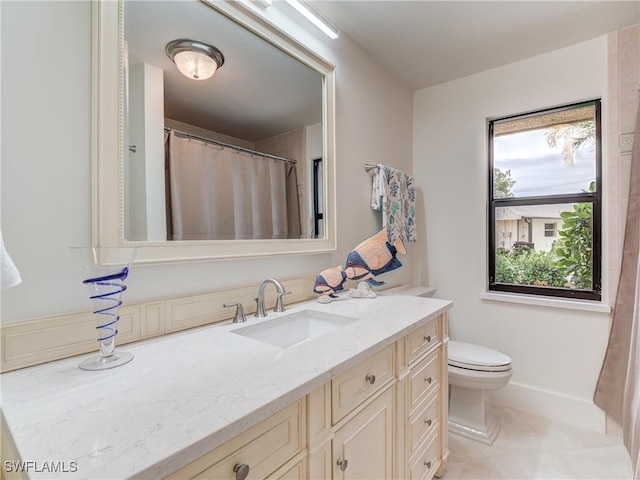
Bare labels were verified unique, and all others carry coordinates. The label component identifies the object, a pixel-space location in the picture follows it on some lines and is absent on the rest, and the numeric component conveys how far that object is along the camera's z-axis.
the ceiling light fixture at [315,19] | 1.47
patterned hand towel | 2.07
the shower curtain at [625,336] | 1.70
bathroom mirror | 0.96
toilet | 1.78
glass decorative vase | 0.83
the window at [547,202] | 2.01
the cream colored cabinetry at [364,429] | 0.66
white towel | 0.62
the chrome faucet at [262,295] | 1.29
